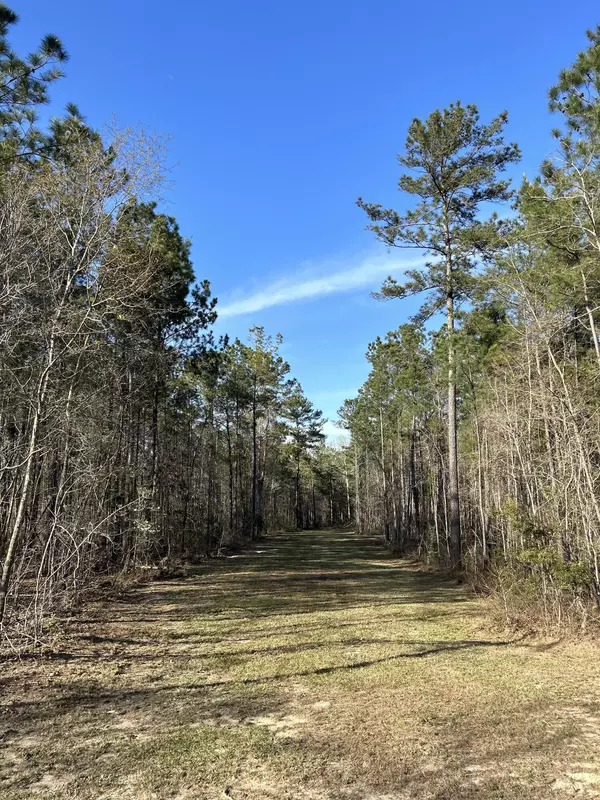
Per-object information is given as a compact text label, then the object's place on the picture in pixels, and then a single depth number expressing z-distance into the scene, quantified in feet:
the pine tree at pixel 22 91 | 23.68
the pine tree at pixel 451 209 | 41.60
